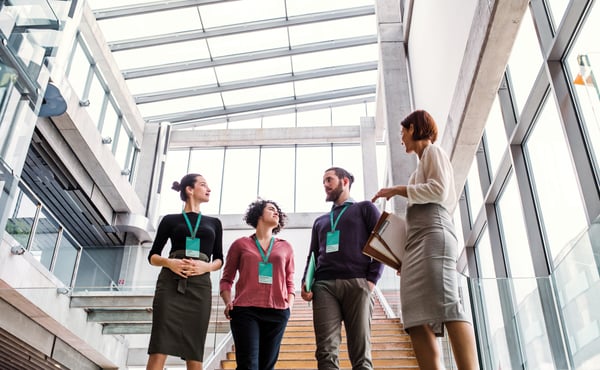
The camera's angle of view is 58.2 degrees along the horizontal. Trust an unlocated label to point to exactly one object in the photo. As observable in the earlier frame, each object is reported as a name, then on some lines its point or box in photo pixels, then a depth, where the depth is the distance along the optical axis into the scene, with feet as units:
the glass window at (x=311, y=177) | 69.10
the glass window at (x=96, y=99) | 51.42
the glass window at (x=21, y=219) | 29.86
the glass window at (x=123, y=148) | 58.62
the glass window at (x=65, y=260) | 34.30
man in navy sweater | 11.33
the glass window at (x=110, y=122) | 54.80
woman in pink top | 11.69
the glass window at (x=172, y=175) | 68.08
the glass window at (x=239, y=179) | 69.31
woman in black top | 11.10
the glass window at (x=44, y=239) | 32.48
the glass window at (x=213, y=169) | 69.21
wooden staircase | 19.75
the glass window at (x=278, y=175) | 69.97
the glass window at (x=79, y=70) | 47.78
